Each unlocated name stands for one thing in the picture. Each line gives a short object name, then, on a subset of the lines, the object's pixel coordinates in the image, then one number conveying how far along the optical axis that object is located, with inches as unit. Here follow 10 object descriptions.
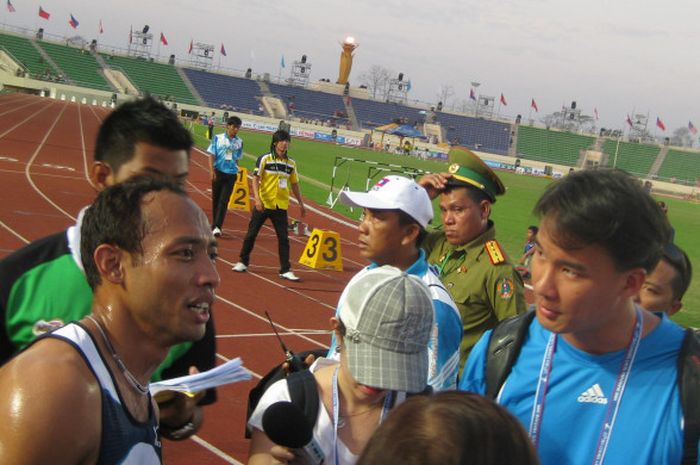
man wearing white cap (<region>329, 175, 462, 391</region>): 131.3
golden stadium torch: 4308.6
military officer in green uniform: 149.9
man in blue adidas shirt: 77.1
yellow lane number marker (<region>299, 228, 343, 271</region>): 465.4
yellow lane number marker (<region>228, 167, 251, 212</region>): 646.5
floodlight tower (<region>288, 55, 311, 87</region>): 4128.9
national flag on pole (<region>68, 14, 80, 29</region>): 3307.1
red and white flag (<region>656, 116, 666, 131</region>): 3453.0
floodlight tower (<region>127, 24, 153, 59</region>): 3909.9
